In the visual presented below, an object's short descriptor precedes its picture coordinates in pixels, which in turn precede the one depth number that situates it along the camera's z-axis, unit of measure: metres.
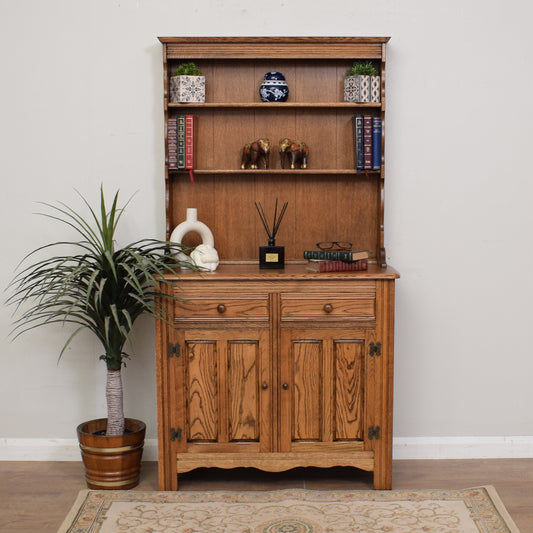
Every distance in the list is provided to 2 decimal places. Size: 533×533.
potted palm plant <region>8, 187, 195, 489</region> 3.15
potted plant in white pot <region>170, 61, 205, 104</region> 3.43
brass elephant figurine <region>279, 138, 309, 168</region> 3.46
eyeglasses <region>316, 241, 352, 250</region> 3.63
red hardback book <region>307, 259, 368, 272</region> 3.27
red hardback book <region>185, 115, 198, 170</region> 3.44
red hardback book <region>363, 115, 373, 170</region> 3.45
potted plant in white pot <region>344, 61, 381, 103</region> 3.44
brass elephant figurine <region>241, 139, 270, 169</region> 3.46
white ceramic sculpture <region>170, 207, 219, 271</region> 3.32
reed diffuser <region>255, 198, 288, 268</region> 3.40
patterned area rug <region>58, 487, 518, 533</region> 2.88
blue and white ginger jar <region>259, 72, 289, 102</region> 3.47
